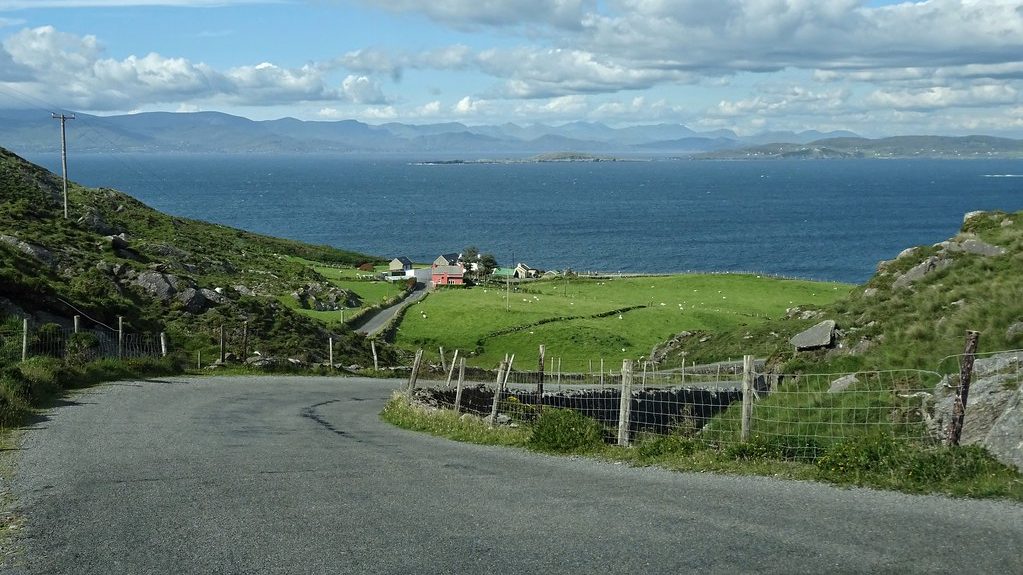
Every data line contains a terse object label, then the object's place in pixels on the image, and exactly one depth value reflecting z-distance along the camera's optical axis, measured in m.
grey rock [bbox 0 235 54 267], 46.12
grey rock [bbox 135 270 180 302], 46.16
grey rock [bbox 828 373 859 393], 18.53
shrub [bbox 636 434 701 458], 15.20
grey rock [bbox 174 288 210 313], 46.06
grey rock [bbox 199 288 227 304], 47.81
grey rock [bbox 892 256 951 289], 28.62
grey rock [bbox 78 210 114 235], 66.00
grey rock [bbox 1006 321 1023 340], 19.02
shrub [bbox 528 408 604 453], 17.08
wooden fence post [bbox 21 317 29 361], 27.99
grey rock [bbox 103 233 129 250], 55.47
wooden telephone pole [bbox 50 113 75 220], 60.34
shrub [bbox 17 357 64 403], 23.24
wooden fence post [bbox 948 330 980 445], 12.73
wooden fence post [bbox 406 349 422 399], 26.19
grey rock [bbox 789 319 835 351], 26.36
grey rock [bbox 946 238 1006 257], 28.37
